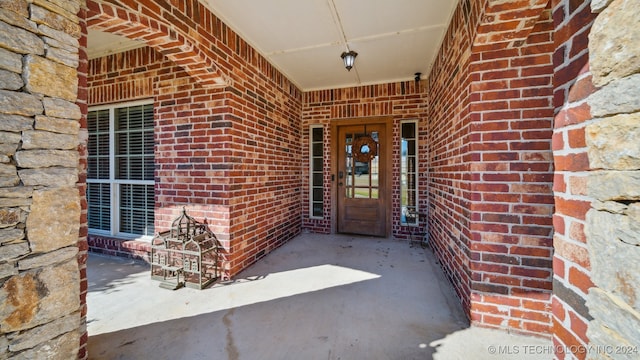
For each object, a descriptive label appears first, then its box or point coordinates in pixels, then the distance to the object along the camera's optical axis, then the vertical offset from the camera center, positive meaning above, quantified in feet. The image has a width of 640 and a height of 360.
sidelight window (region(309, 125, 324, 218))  15.08 +0.39
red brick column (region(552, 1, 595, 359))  2.67 +0.04
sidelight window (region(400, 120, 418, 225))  13.48 +0.36
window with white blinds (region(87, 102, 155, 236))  10.59 +0.42
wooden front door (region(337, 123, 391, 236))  13.97 -0.24
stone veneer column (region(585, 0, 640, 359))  2.07 -0.01
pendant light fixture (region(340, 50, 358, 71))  10.07 +5.09
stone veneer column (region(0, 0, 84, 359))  3.69 -0.01
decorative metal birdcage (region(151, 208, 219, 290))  8.13 -2.87
